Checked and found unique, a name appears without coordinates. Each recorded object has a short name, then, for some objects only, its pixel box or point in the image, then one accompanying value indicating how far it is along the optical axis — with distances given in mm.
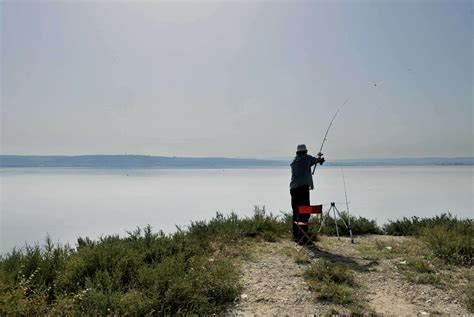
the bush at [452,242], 6793
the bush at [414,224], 9820
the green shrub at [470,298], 4742
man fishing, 8250
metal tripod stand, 8725
